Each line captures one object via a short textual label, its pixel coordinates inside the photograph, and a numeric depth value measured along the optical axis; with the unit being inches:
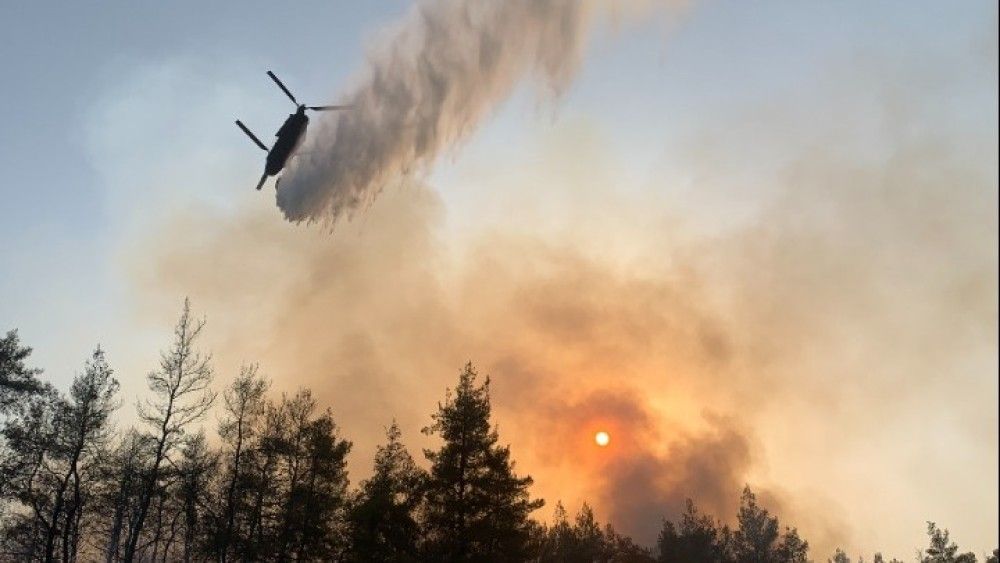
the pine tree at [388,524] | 1342.3
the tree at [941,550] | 2792.8
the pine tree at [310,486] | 1318.9
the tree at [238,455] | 1274.6
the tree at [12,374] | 1186.0
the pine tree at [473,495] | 1284.4
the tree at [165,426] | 1098.7
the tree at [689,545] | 2731.3
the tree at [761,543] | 3248.0
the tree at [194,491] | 1197.7
